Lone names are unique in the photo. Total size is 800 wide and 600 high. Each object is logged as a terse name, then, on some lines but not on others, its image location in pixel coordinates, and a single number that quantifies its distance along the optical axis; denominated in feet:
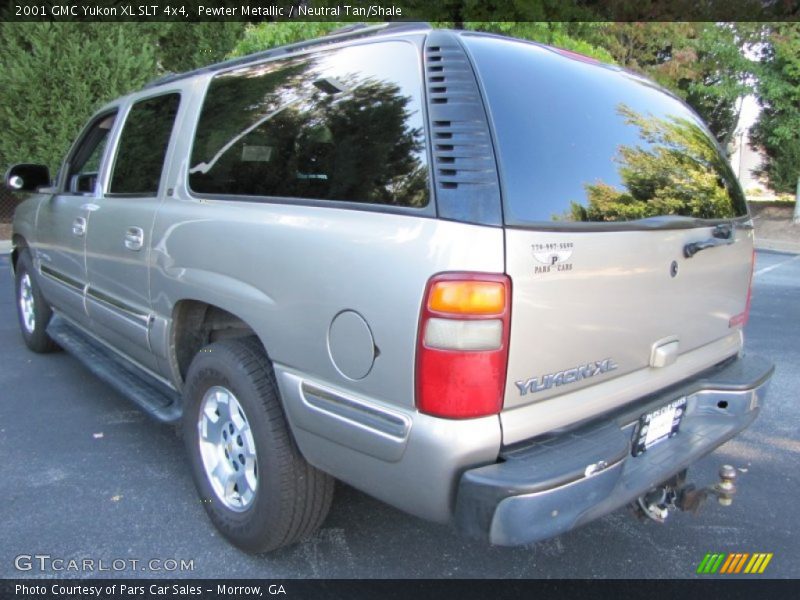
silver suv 6.09
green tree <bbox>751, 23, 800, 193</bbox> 48.16
